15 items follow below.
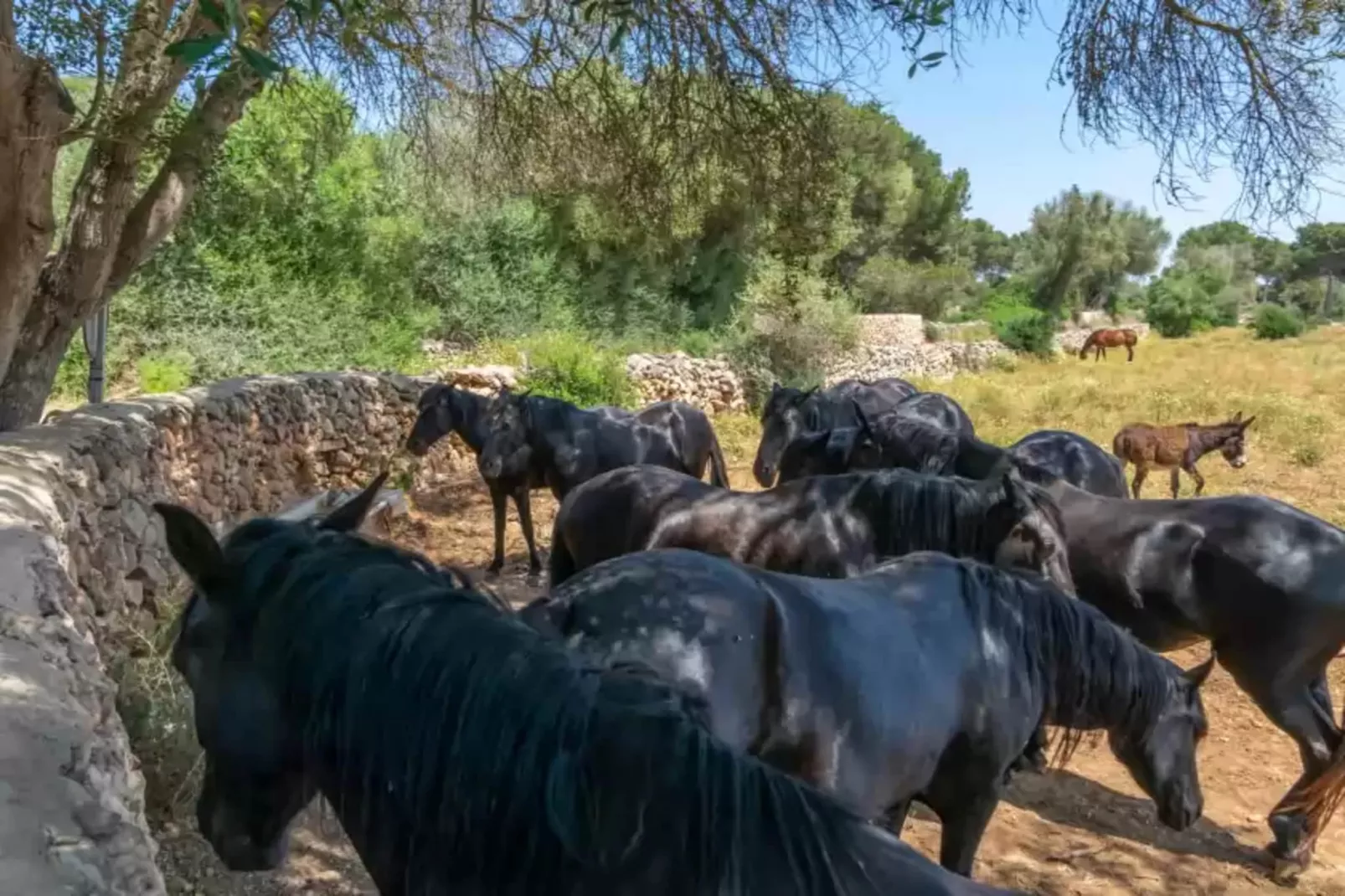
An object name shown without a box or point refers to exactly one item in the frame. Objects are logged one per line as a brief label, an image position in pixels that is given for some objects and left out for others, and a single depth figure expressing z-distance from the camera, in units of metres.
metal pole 6.89
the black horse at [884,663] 2.71
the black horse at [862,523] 4.45
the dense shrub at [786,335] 19.83
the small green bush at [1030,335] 33.25
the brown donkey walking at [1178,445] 12.30
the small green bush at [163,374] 12.69
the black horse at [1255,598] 4.58
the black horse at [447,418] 10.08
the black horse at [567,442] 9.08
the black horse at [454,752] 1.25
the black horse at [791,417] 10.03
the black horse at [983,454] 6.59
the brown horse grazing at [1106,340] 32.75
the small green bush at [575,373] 15.20
